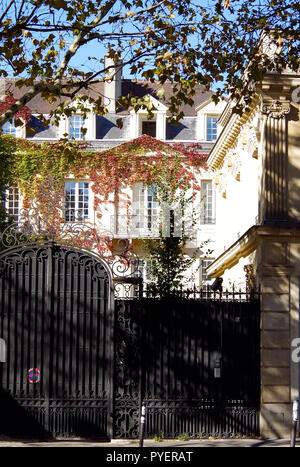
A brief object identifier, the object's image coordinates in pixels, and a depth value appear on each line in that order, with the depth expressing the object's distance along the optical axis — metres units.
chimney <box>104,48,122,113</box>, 36.56
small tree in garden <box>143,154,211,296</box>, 19.23
